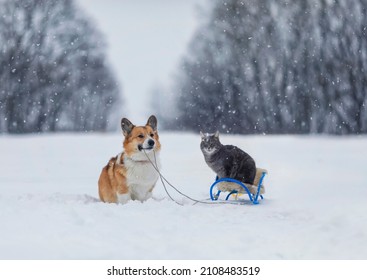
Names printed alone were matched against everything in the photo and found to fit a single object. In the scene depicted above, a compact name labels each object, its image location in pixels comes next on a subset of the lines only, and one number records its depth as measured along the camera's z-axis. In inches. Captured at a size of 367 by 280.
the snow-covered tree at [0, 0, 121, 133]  1231.5
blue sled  315.0
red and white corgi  296.2
